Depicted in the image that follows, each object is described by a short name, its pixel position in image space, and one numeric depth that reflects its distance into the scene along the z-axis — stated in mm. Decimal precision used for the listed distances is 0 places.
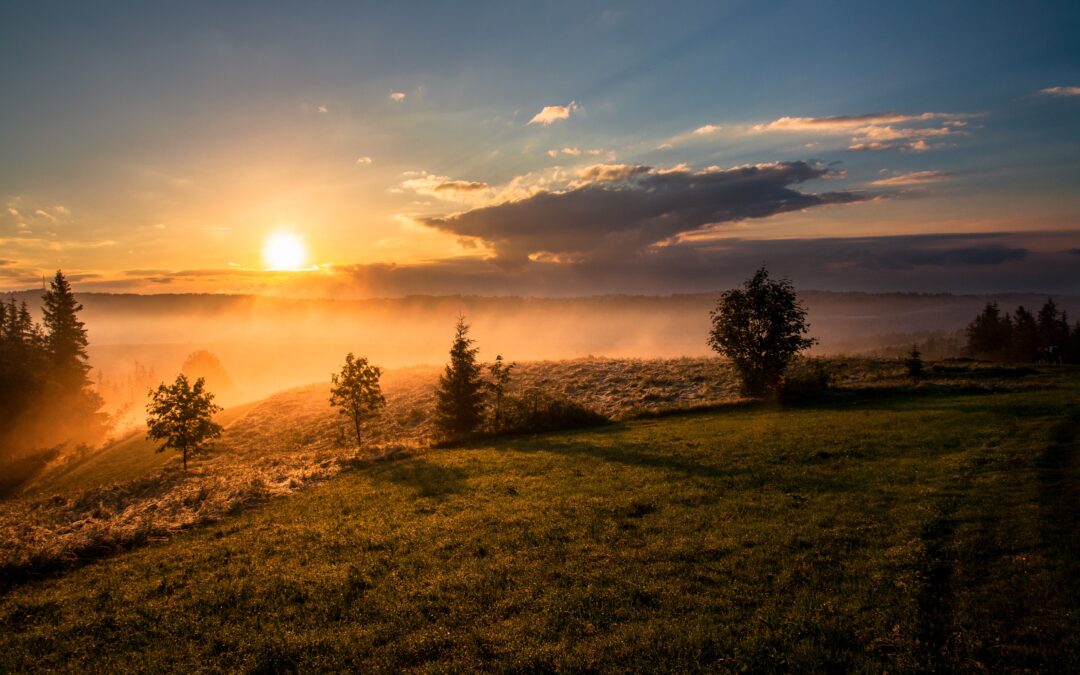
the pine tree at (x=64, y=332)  74812
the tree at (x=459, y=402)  42688
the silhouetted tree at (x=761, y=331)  45875
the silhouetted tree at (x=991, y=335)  109812
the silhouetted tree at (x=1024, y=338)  102625
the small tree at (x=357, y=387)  46188
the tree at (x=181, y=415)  41594
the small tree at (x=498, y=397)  42594
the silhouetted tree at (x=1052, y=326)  100250
